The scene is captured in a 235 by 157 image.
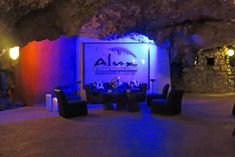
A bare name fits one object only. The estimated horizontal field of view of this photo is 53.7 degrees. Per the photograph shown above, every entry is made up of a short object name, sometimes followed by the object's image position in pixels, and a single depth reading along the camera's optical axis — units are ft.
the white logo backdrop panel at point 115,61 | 32.12
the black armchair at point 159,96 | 27.52
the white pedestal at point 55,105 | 25.76
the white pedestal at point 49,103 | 26.04
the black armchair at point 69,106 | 23.04
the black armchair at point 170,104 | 23.62
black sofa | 29.32
